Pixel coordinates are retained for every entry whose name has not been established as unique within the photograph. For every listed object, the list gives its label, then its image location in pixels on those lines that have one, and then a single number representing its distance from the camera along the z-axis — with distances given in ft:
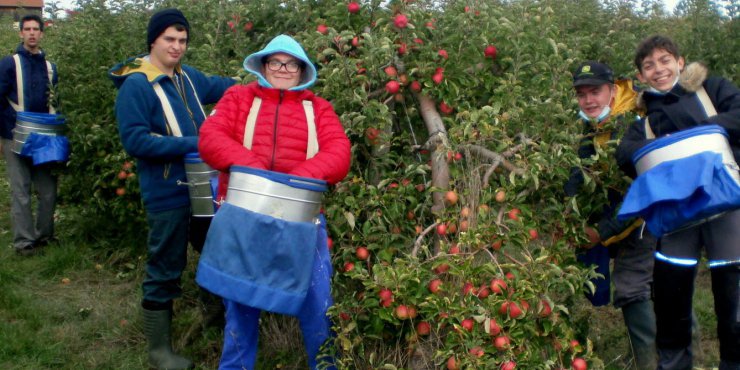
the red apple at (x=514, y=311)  9.70
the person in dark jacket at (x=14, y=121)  18.98
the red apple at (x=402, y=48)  12.42
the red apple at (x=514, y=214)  10.77
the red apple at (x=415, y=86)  12.26
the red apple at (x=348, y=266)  11.03
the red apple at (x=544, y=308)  10.14
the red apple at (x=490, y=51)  12.46
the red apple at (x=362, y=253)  11.11
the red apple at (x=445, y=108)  12.32
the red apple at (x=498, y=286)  9.89
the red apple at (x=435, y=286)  10.06
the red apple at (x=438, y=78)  11.94
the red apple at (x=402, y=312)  10.04
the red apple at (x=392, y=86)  11.97
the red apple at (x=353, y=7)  13.41
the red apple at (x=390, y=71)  12.23
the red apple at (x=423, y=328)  10.37
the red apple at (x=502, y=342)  9.60
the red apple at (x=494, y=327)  9.64
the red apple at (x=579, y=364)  10.32
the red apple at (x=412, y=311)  10.14
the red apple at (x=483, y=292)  10.04
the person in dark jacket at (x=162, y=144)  11.73
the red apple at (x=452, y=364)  9.69
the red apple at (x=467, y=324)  9.71
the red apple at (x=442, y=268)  10.25
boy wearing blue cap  11.83
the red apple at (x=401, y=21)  12.25
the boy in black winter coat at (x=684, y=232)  10.57
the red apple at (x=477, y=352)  9.58
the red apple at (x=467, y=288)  9.92
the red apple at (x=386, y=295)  10.12
